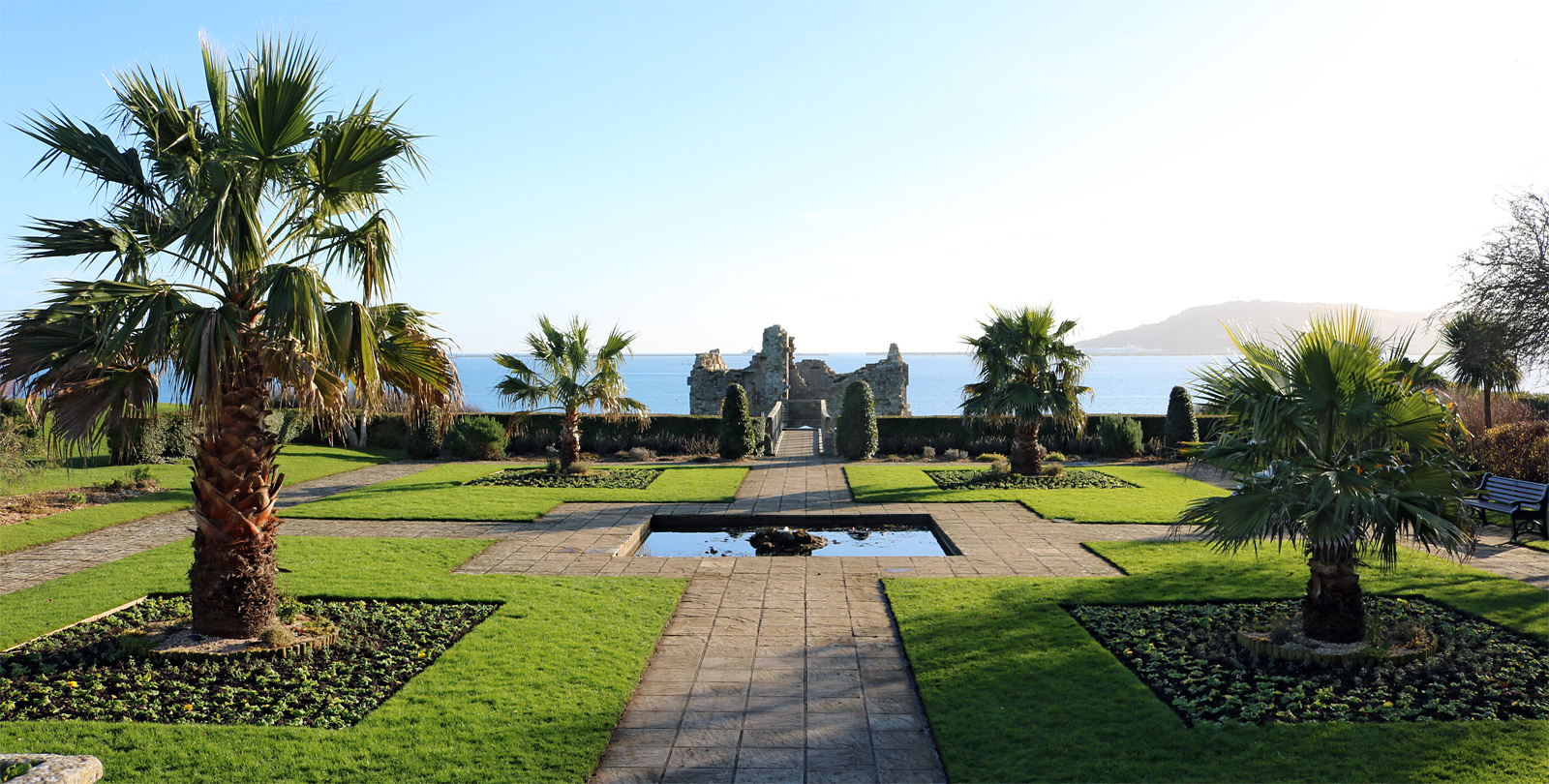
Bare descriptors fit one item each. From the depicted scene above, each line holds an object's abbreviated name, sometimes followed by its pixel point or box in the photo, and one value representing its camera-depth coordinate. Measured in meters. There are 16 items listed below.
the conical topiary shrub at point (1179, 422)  21.34
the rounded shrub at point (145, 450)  17.02
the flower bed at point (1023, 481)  16.25
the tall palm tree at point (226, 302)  5.88
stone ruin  31.97
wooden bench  10.78
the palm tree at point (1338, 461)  6.03
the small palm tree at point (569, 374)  16.50
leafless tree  12.96
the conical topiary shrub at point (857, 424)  21.02
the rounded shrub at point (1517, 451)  14.17
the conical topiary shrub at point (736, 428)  21.31
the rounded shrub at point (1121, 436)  21.30
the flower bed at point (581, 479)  16.52
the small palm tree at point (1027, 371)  16.05
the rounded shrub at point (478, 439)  21.00
